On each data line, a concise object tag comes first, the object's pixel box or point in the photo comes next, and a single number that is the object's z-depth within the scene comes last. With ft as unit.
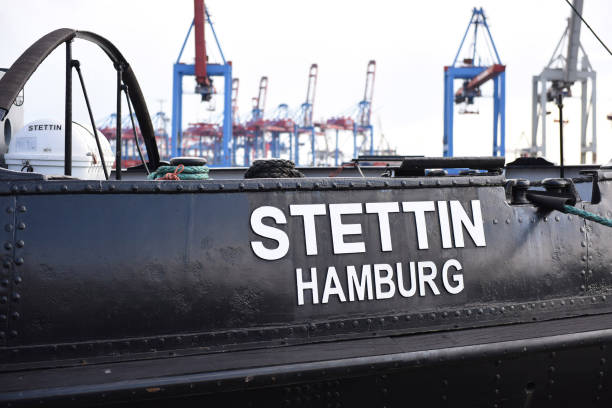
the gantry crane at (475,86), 118.62
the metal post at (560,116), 12.03
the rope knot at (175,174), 10.14
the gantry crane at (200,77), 105.81
